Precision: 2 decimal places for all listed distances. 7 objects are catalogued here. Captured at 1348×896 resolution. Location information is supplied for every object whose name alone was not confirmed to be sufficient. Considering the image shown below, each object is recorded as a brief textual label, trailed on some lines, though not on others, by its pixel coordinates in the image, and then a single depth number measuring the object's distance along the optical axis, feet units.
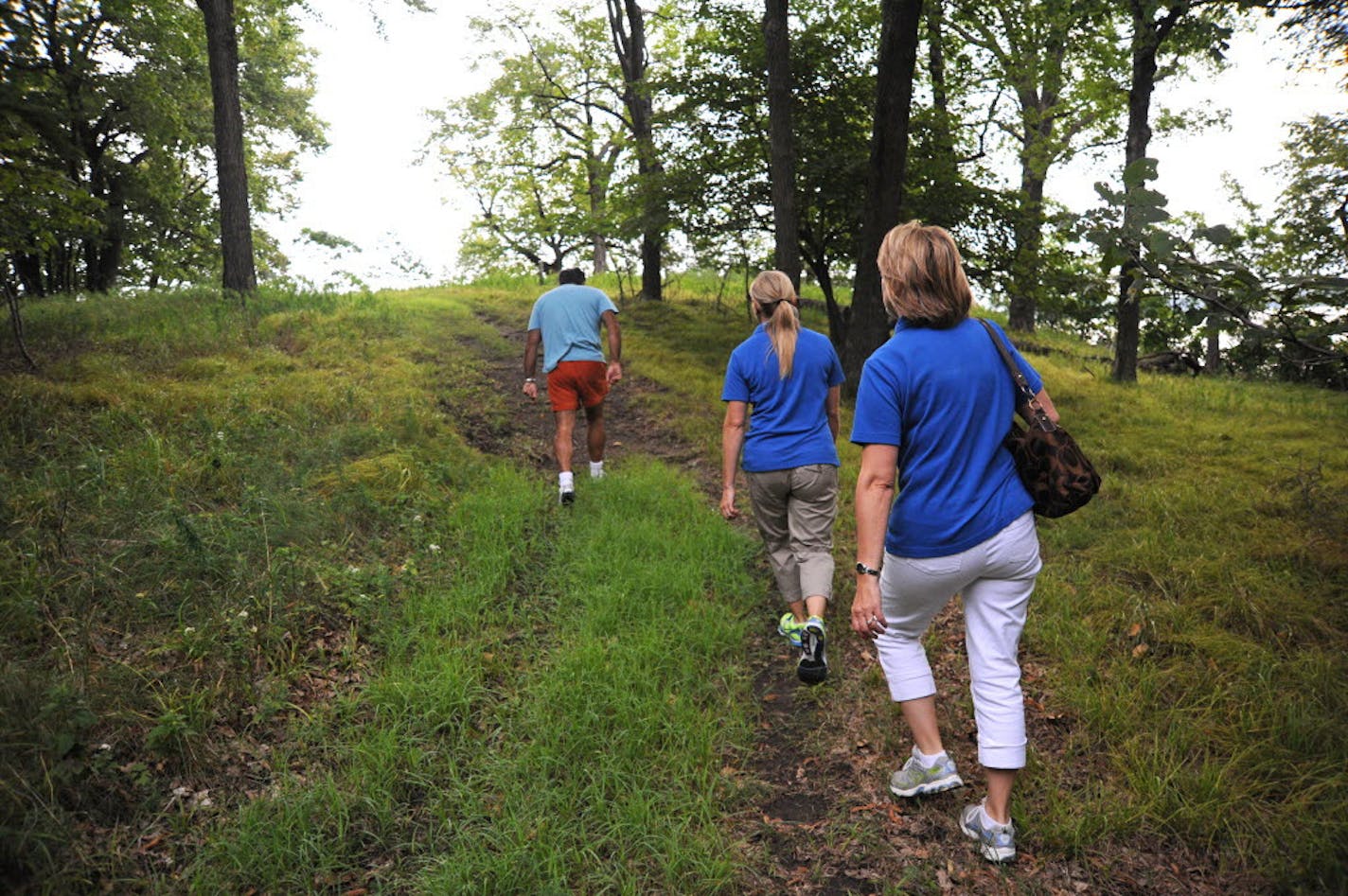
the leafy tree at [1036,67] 32.50
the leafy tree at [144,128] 36.94
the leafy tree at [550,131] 57.31
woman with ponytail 13.91
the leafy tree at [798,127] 34.24
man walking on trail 22.07
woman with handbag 8.91
